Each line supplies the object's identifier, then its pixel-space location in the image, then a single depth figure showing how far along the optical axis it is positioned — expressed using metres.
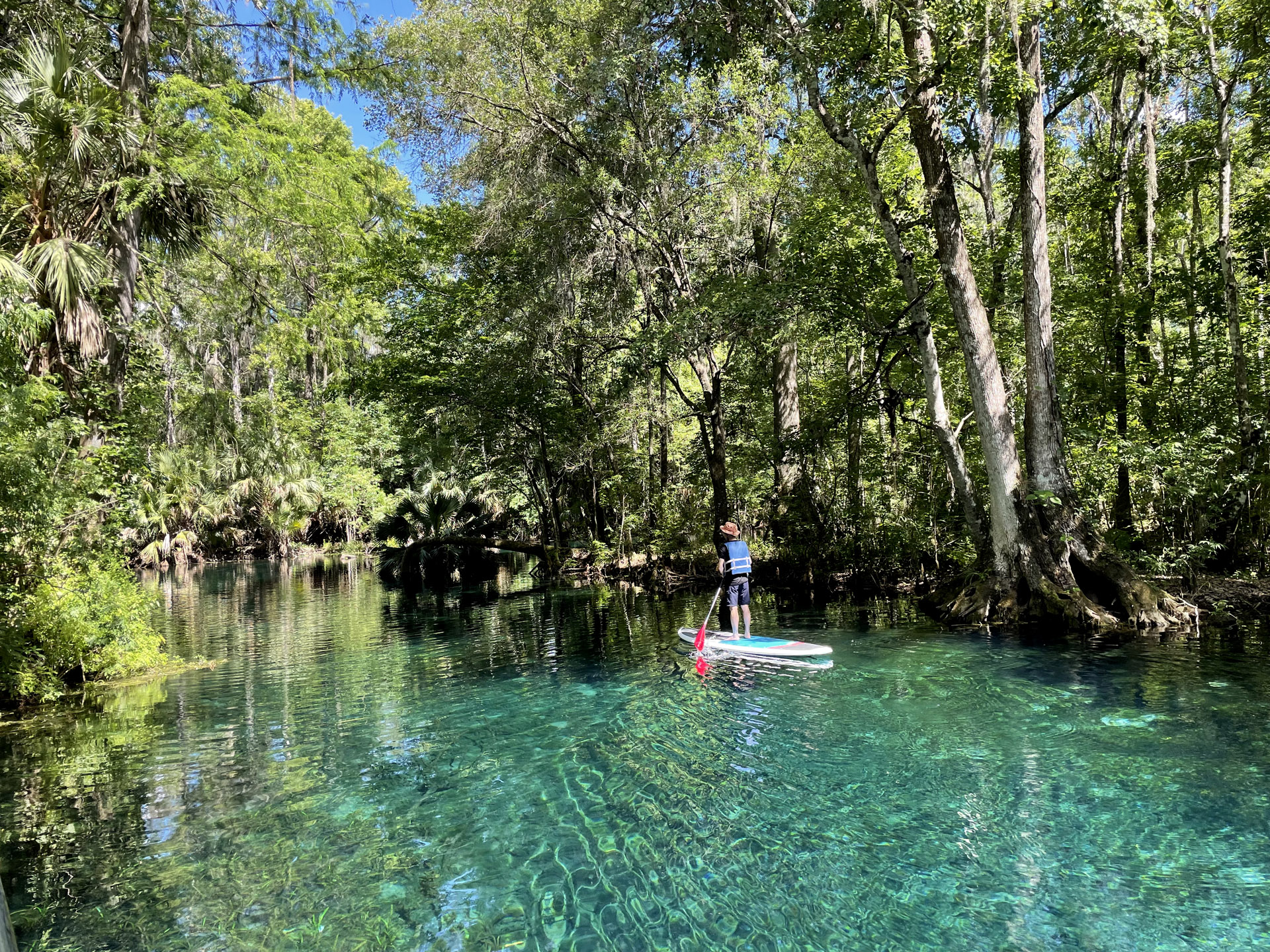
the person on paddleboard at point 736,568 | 11.18
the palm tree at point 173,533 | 34.31
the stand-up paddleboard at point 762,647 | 10.28
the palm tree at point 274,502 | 36.94
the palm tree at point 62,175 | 8.56
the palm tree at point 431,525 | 29.39
